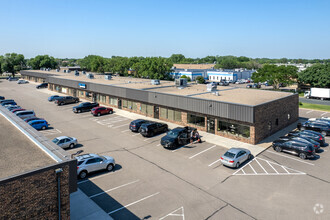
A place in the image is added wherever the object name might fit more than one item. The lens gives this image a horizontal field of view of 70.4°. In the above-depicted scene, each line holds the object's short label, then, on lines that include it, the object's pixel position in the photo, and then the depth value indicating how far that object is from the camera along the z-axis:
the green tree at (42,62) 130.62
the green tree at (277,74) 64.81
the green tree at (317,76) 62.78
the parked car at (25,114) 34.47
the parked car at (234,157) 19.95
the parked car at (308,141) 23.64
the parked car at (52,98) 52.28
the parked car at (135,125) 30.02
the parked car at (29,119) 31.67
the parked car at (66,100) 47.59
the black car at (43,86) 73.09
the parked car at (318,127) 29.76
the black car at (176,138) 24.48
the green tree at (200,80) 84.50
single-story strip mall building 26.80
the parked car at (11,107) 39.32
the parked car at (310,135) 25.77
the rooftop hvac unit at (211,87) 38.50
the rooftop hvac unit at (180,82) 45.20
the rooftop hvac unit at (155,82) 47.71
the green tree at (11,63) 118.62
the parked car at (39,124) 30.52
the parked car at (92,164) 18.28
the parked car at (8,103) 43.98
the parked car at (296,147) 21.97
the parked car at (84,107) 41.07
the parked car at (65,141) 23.77
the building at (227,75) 101.94
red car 38.75
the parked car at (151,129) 28.03
